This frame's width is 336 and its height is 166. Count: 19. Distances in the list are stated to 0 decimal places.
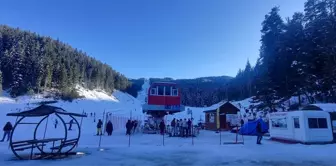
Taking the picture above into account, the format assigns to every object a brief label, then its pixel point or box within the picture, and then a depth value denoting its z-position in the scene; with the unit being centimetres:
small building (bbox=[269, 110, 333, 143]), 1672
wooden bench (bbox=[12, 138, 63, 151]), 1019
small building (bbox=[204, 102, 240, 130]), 3312
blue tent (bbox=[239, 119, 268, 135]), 2569
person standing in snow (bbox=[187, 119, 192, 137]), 2399
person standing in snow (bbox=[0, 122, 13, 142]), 1758
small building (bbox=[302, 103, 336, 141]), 1798
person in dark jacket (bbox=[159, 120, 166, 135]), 2521
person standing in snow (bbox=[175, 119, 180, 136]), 2428
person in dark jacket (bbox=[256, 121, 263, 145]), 1619
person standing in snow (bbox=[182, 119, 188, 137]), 2366
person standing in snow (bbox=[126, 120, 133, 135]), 2330
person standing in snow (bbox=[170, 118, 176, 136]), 2428
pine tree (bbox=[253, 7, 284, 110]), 3112
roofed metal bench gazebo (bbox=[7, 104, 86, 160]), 1020
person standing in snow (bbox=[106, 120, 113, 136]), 2368
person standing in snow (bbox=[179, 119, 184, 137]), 2358
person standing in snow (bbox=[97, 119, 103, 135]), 2326
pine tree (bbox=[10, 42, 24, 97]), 5556
